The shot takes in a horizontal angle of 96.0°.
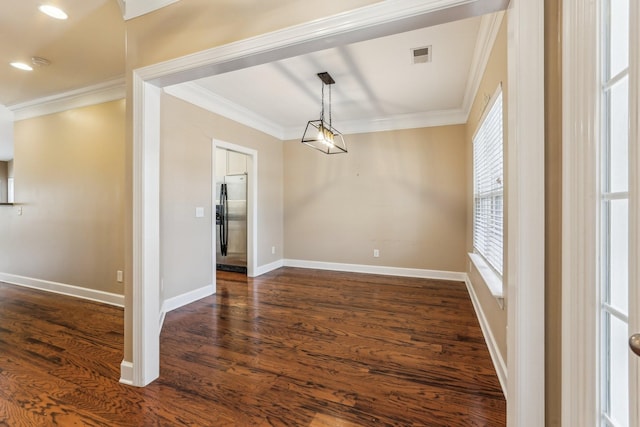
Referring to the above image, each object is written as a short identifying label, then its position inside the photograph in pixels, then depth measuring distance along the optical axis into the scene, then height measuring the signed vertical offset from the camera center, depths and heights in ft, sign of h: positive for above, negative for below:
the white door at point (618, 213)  2.37 +0.00
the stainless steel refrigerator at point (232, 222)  16.94 -0.55
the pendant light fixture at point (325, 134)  10.54 +4.23
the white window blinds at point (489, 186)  7.74 +0.88
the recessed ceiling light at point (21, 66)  9.48 +4.94
